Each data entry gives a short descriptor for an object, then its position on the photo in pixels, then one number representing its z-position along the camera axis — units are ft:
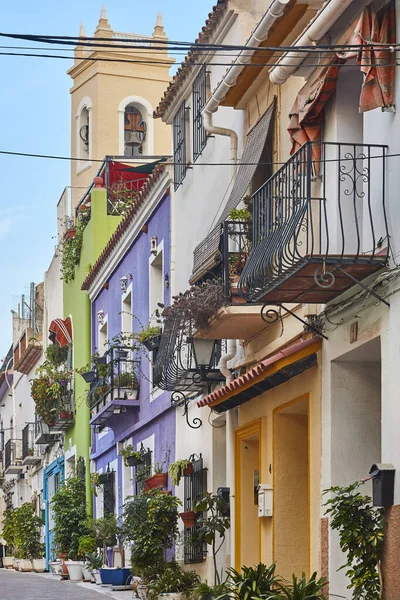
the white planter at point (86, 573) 78.77
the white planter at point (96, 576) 73.49
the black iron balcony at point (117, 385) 73.87
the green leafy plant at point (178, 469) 58.85
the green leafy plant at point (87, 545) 80.89
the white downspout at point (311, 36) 33.65
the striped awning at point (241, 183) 46.21
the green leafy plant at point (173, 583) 53.78
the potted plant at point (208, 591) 43.88
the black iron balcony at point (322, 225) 33.99
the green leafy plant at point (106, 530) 75.87
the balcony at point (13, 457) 139.95
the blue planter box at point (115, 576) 67.62
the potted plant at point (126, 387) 73.92
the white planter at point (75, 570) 80.33
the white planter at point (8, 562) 119.08
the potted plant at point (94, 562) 77.10
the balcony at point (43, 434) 110.01
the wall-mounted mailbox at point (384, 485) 32.12
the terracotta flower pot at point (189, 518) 56.34
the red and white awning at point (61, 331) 103.76
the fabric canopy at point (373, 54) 33.01
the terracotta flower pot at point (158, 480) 64.23
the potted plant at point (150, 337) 62.59
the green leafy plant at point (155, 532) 57.67
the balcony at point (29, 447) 124.47
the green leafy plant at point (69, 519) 86.12
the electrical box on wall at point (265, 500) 44.23
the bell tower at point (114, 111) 134.92
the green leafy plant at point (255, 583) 39.09
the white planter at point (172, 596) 52.37
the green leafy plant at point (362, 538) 32.48
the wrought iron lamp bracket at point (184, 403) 58.23
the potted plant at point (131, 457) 71.87
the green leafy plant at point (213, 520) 51.15
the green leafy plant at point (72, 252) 98.58
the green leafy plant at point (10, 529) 111.96
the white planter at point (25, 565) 104.98
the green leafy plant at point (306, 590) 36.60
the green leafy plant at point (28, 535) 105.09
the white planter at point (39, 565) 103.19
